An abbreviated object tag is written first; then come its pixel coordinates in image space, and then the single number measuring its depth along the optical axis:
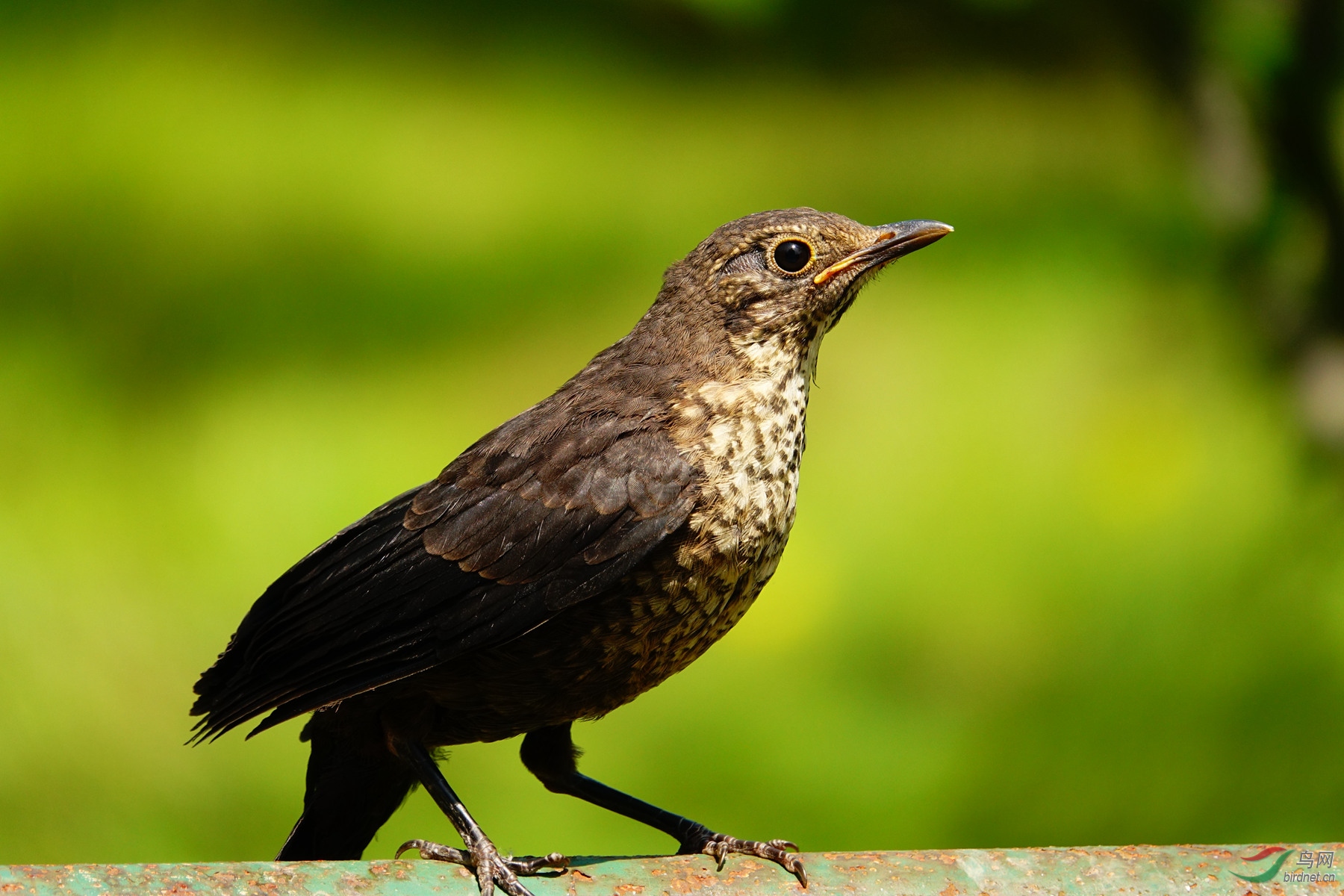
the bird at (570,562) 4.52
